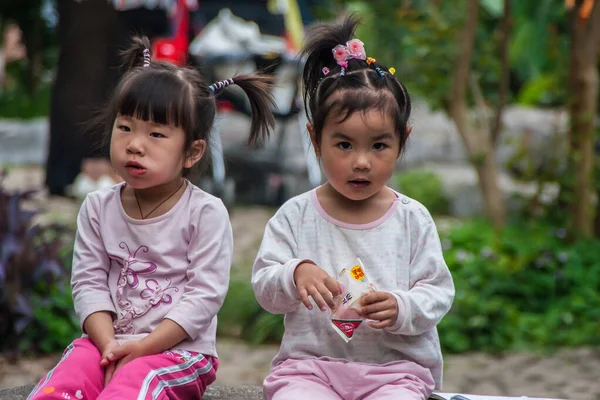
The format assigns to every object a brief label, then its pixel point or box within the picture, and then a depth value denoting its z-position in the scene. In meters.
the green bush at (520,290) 10.45
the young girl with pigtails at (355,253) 4.57
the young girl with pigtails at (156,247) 4.68
